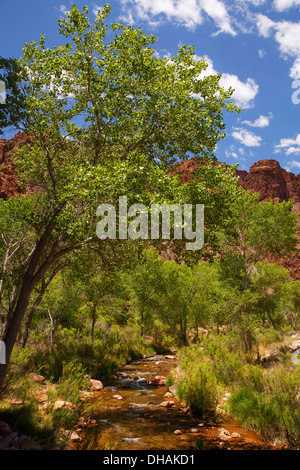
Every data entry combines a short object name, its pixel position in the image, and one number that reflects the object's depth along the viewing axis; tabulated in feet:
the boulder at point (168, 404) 41.73
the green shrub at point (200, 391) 35.73
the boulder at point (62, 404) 33.77
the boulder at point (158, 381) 56.87
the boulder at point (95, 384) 50.63
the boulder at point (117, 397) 46.04
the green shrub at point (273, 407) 26.30
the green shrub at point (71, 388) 36.55
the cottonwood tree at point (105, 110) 33.09
